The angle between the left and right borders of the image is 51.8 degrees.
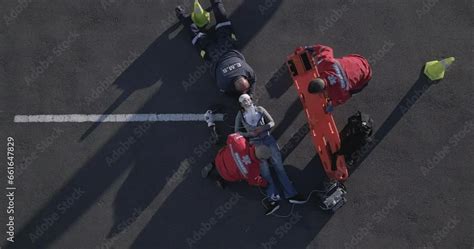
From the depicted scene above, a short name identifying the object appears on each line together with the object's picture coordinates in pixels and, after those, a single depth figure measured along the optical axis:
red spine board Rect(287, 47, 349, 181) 10.94
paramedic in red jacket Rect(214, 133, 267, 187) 10.30
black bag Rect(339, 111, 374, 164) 10.68
